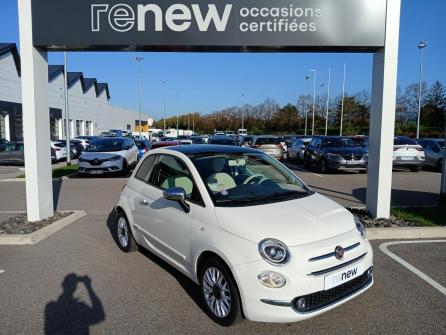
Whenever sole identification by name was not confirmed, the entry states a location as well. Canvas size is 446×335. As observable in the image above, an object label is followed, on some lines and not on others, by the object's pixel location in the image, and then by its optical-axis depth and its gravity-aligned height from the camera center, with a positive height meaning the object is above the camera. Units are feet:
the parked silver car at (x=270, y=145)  69.15 -2.47
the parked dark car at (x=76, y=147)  89.76 -4.35
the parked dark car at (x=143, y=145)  65.36 -2.77
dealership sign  22.22 +6.28
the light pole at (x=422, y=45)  119.03 +27.28
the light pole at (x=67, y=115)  68.61 +2.44
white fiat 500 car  10.46 -3.23
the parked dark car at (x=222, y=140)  56.60 -1.41
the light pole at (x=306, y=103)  210.23 +16.22
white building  117.19 +10.94
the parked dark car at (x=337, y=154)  52.31 -3.09
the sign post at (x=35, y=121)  22.56 +0.44
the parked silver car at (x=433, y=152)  56.82 -2.73
